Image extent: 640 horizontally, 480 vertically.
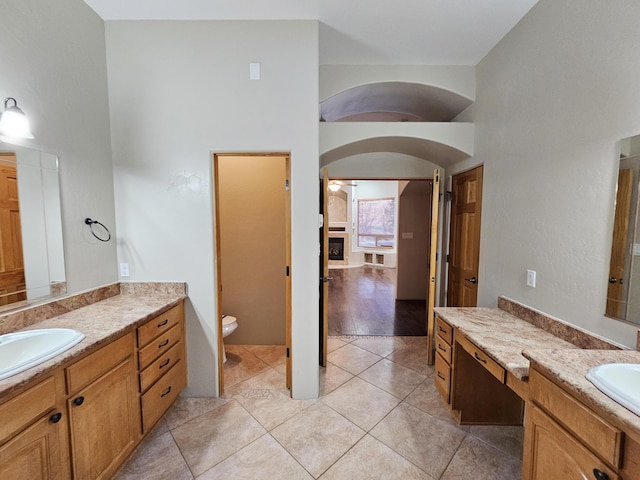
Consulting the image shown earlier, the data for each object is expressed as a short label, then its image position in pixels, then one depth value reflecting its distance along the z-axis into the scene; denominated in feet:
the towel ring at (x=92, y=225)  6.23
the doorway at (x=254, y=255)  9.71
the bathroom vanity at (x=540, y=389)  2.81
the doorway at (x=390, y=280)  12.87
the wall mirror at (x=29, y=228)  4.69
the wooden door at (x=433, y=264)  8.49
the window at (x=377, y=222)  28.60
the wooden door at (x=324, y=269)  8.36
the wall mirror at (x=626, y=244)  4.09
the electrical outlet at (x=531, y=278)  5.93
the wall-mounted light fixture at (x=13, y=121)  4.36
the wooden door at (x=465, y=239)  8.24
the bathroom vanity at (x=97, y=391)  3.34
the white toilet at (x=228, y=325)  8.79
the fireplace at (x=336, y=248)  29.60
